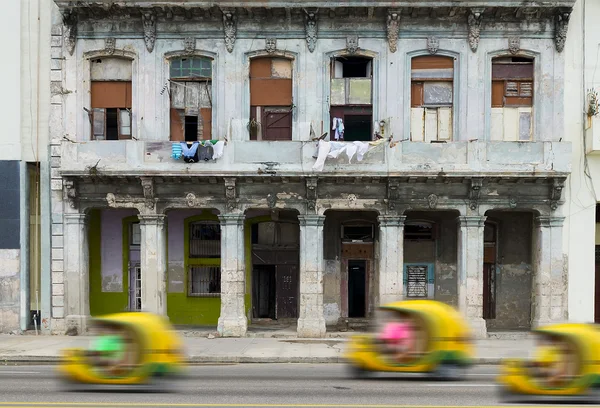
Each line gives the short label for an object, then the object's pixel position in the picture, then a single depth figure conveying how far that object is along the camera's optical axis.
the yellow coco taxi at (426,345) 8.27
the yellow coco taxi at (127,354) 8.75
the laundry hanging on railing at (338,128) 21.08
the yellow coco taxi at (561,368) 7.75
